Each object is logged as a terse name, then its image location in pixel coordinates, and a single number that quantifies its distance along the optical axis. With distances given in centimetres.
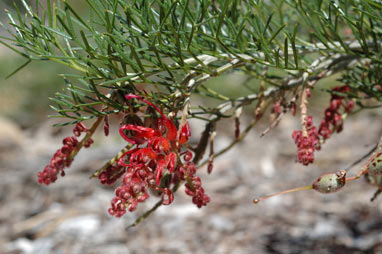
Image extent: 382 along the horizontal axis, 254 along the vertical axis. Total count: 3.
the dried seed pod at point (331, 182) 53
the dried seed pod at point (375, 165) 52
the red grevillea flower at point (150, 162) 51
